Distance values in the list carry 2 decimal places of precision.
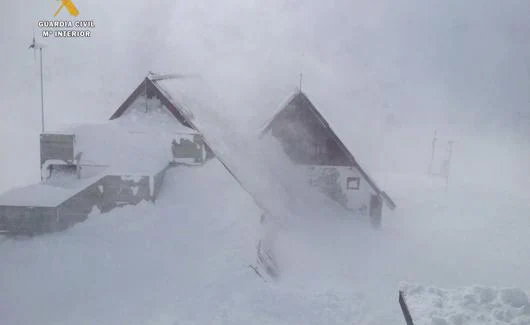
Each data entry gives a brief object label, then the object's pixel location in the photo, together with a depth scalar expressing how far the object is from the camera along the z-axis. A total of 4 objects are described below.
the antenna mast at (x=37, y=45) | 20.90
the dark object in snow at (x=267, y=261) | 12.11
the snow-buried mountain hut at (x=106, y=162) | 12.88
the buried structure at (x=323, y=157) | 18.28
